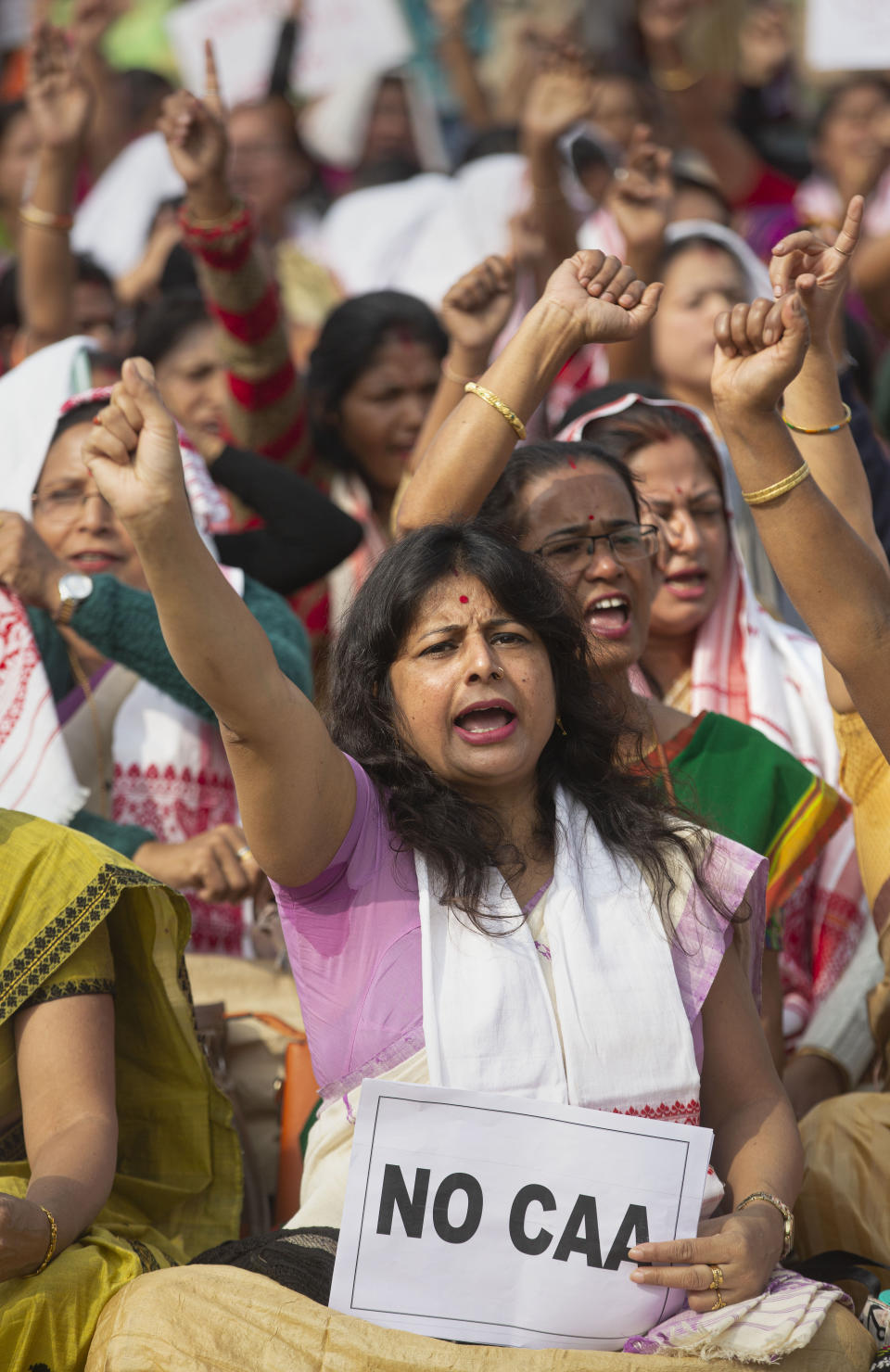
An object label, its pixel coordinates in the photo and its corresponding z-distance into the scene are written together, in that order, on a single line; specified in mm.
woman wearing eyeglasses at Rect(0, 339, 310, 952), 6648
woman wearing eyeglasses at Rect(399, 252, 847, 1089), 5930
